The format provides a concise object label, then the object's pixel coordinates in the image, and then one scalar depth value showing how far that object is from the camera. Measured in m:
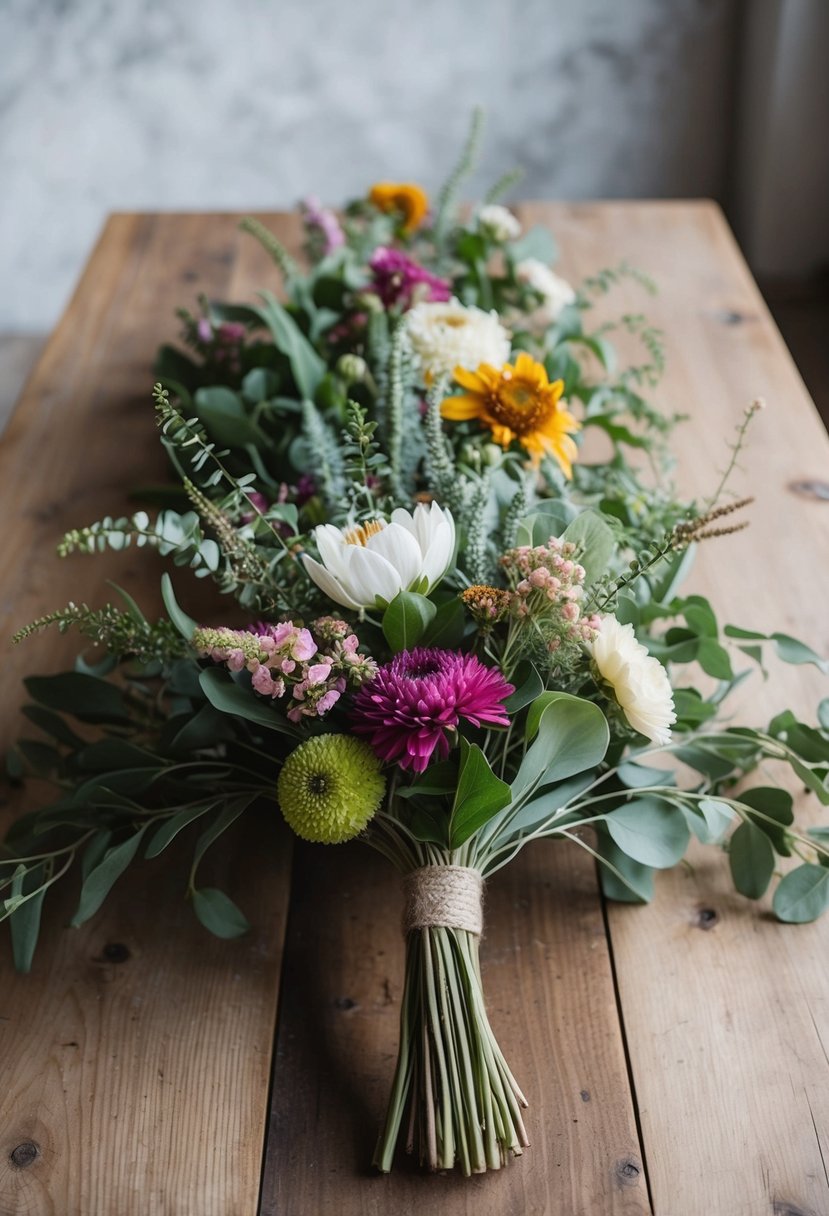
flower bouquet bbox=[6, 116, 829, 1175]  0.75
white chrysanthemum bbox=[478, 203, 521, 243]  1.48
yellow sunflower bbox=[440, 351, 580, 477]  1.02
